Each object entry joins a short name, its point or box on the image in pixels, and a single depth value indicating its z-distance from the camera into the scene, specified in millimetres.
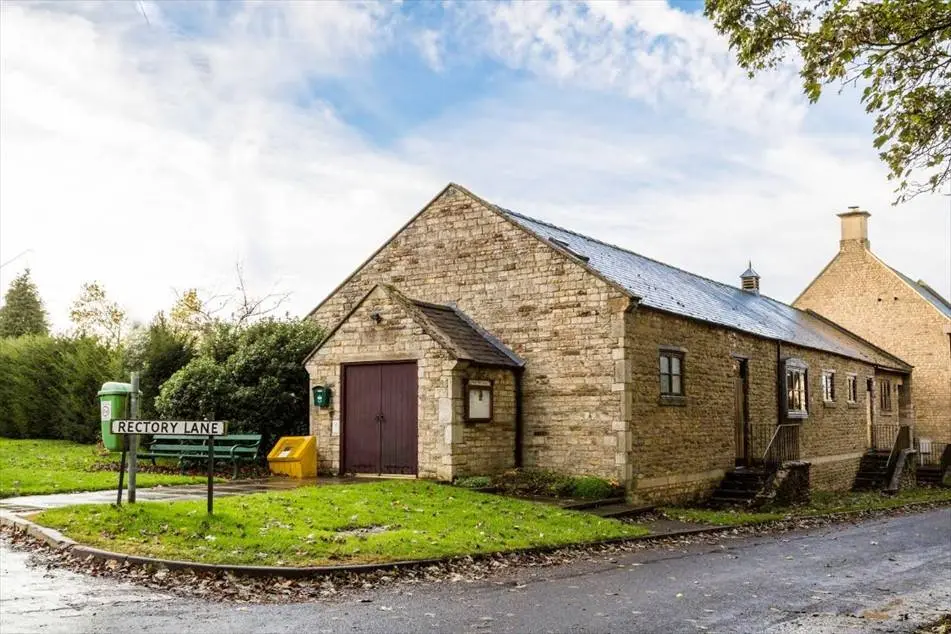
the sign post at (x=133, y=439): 11461
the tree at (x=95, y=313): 50031
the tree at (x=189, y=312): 45375
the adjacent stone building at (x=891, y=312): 37281
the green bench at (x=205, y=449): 18438
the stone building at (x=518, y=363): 17750
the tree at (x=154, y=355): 23859
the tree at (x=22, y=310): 52688
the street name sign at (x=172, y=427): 10734
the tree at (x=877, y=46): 8602
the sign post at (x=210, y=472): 10938
